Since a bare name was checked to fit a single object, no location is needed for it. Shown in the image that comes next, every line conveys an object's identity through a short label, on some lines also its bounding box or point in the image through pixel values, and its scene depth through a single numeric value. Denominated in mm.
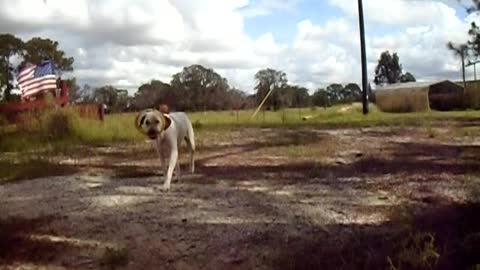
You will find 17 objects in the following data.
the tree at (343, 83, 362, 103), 65600
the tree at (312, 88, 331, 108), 55531
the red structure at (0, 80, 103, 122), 19438
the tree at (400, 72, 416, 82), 82188
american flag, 21906
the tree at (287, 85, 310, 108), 50219
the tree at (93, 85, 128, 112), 35688
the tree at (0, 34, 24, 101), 41656
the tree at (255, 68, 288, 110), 42469
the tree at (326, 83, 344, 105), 61075
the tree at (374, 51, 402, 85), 83875
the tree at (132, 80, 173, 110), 32844
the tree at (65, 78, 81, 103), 33950
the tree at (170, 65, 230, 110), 43406
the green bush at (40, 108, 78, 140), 17786
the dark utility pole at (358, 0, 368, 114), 33531
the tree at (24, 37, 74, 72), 42844
